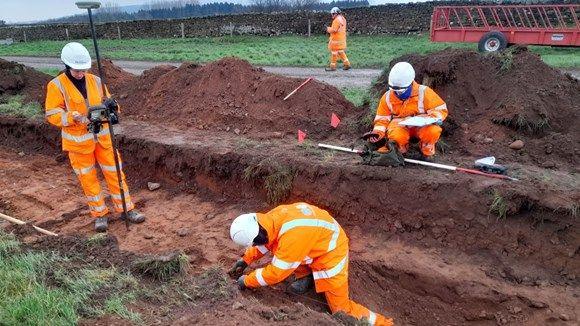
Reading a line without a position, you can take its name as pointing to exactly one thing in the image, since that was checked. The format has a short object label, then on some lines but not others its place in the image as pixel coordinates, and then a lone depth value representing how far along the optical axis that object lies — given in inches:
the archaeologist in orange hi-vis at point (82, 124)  198.7
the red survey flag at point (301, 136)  276.3
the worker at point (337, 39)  488.1
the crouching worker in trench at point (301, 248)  159.0
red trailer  508.1
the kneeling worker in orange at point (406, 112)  217.8
